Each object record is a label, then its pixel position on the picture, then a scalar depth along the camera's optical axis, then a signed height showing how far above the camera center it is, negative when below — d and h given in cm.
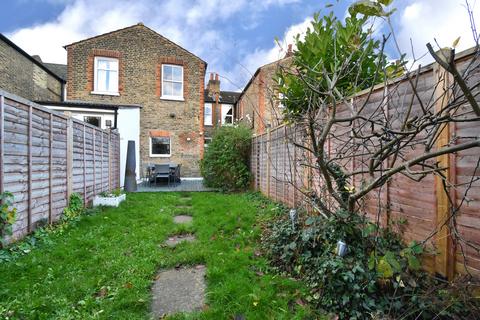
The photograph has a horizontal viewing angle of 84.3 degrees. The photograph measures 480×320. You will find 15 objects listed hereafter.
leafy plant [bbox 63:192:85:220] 532 -98
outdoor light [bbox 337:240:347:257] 248 -82
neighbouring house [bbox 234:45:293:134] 1562 +394
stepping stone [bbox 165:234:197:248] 452 -140
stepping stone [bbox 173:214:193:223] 598 -135
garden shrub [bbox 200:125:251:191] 976 +12
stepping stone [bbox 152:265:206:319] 261 -144
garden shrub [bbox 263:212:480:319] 204 -105
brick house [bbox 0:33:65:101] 1219 +453
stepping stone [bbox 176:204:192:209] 739 -128
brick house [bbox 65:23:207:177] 1364 +408
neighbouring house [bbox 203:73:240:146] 2202 +448
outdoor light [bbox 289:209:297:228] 376 -78
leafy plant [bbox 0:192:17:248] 341 -71
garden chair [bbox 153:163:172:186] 1152 -43
